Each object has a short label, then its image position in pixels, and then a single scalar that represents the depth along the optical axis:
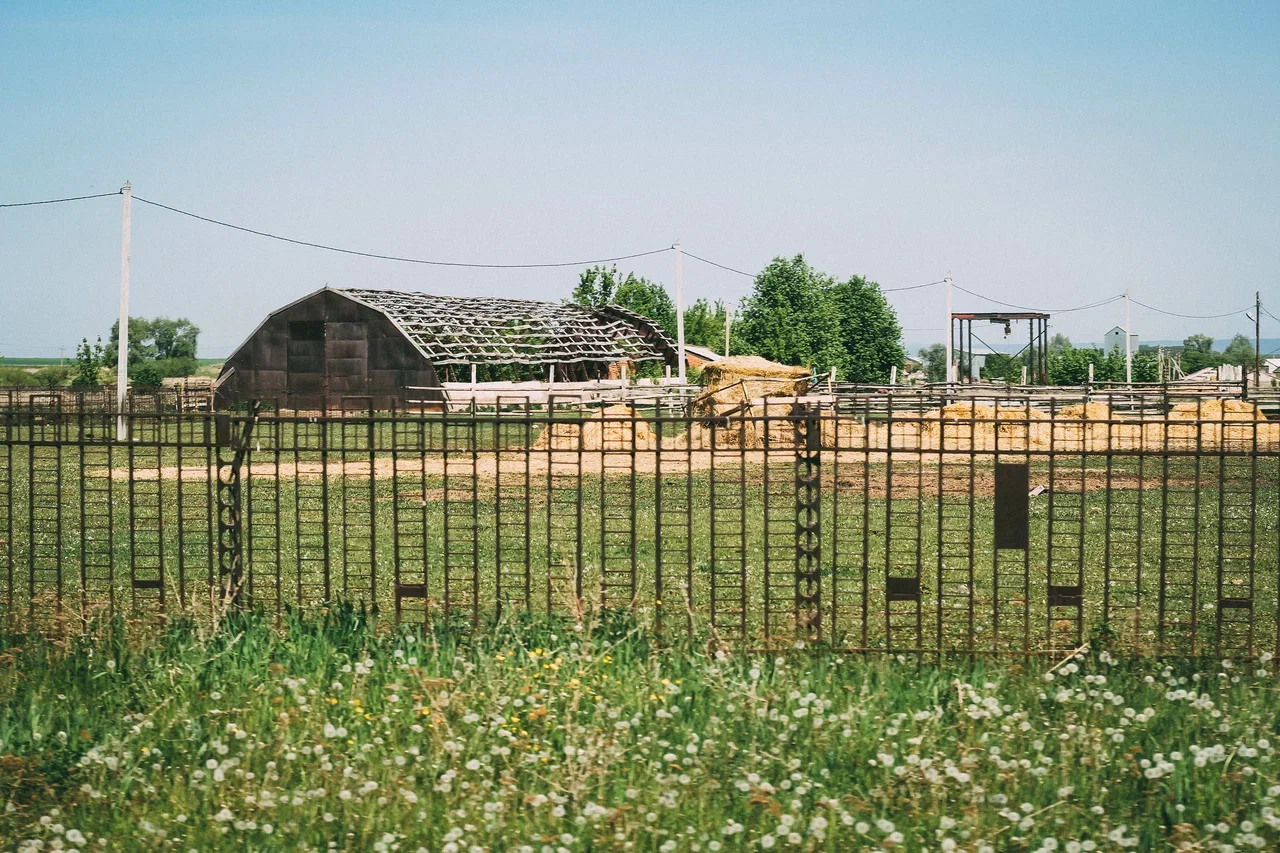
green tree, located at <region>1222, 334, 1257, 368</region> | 118.19
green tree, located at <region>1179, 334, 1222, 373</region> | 101.75
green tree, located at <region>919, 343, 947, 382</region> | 113.46
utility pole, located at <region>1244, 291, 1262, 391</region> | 65.56
